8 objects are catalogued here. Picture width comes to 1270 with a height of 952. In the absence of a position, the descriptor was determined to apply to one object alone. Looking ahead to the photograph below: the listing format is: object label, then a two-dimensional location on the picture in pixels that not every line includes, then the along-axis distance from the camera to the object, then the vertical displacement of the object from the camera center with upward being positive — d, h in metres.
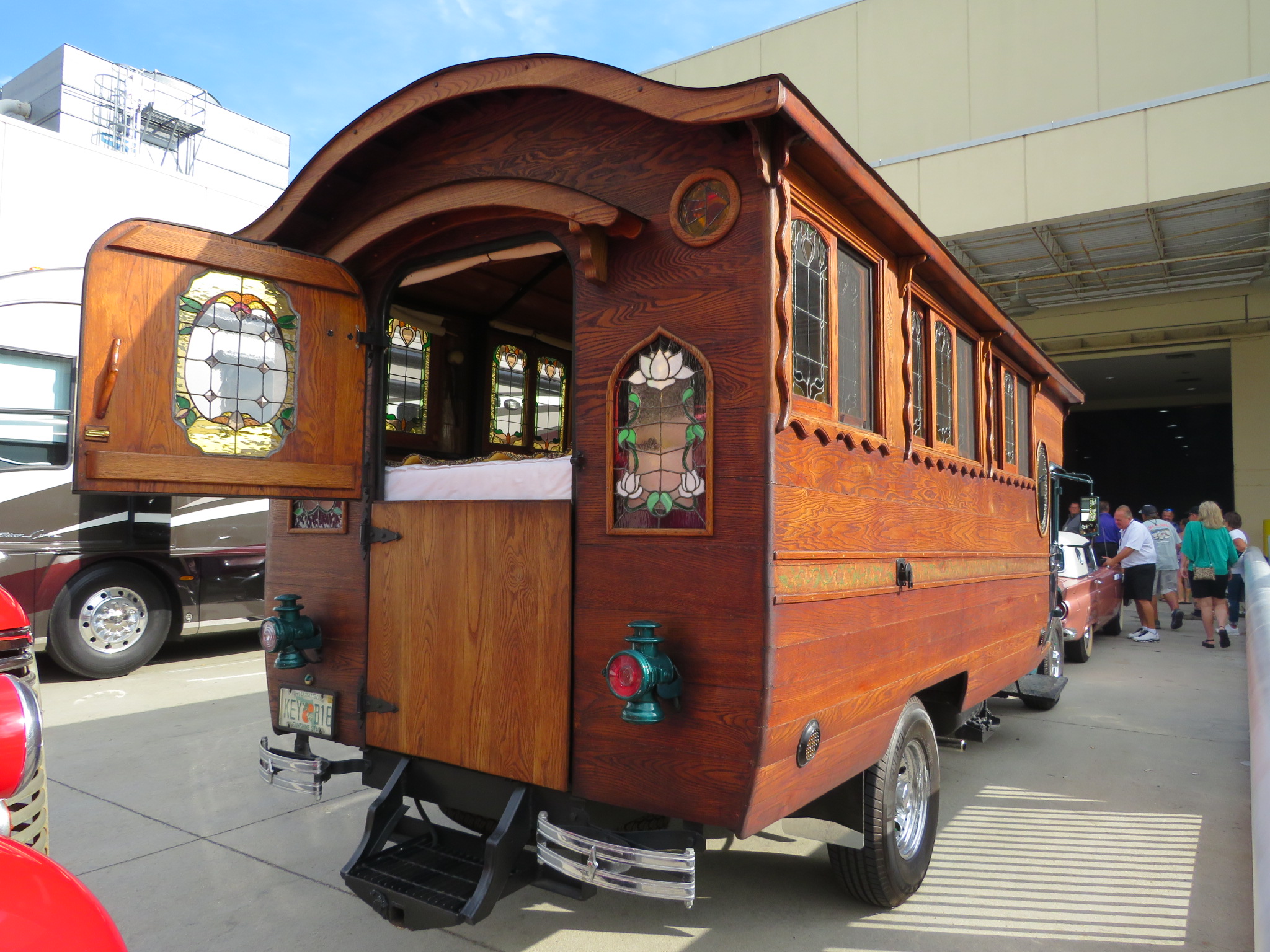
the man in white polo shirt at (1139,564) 11.30 -0.33
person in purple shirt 14.09 -0.01
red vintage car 1.17 -0.52
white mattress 3.17 +0.21
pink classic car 8.91 -0.61
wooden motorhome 2.67 +0.22
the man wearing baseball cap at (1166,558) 12.16 -0.27
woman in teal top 10.74 -0.25
